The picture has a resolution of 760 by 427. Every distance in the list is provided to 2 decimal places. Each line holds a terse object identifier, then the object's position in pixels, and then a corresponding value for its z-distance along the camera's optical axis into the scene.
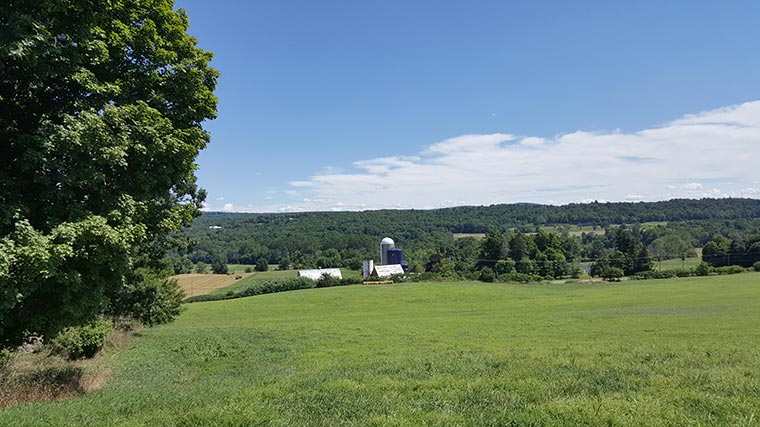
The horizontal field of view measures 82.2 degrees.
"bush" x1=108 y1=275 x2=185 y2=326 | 29.08
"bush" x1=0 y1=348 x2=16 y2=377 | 13.77
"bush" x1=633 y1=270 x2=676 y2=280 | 90.31
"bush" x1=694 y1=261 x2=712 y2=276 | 89.38
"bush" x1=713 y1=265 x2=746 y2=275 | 90.31
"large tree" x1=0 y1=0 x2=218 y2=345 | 9.17
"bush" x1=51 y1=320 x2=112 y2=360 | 17.95
